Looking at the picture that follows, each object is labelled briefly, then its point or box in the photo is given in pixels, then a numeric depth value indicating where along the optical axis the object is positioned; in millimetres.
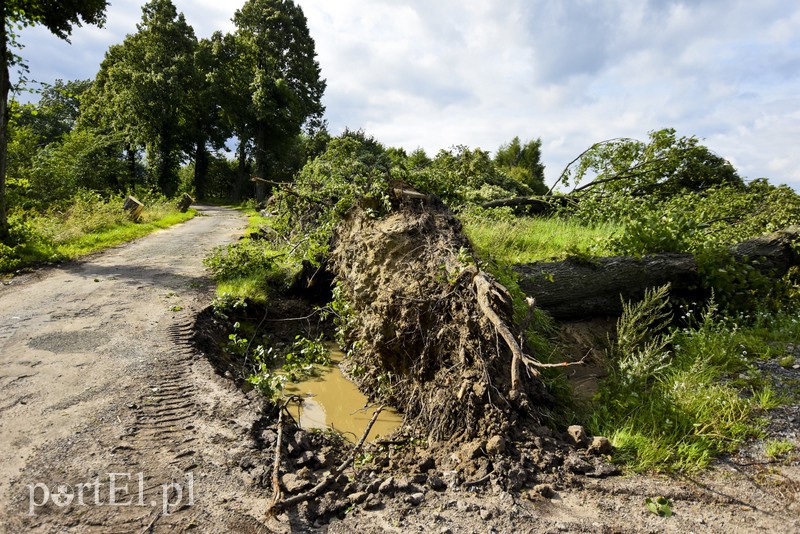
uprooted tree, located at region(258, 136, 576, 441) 3611
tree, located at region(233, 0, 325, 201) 28047
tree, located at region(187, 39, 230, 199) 28125
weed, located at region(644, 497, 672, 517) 2760
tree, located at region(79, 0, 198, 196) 26344
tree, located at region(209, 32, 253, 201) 28656
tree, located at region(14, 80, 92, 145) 37500
